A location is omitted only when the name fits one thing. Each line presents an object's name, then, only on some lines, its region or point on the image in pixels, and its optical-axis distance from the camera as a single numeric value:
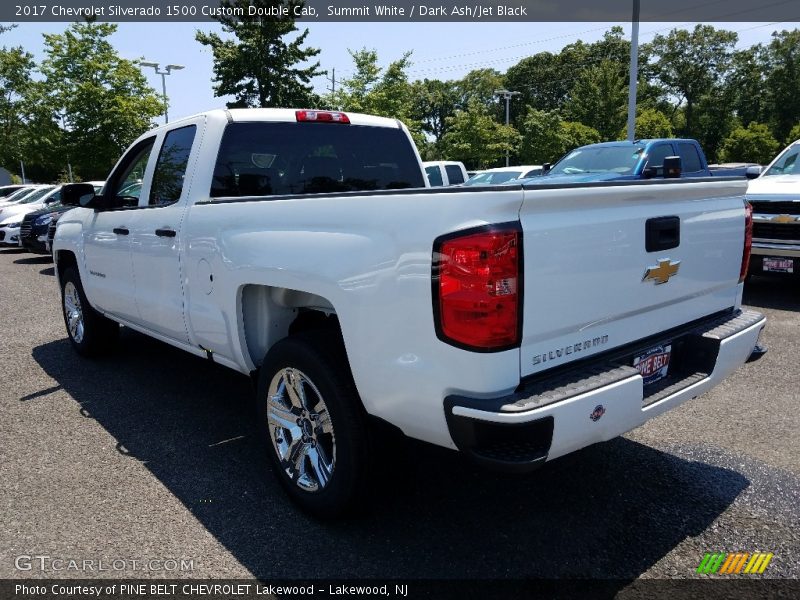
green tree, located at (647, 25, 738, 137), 61.41
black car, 13.27
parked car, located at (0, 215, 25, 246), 16.61
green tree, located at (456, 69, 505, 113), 76.94
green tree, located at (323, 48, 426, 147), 29.08
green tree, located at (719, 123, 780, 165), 47.00
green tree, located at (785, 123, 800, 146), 45.97
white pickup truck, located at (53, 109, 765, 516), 2.29
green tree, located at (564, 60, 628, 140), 45.72
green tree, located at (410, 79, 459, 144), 79.56
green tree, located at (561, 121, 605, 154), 44.88
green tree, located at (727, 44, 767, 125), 60.38
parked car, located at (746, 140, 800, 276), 7.71
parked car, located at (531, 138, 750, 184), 10.00
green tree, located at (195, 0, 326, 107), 30.61
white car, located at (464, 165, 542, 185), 17.78
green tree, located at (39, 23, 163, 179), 25.55
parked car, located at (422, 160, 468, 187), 16.10
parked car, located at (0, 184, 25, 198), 22.91
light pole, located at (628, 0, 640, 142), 19.83
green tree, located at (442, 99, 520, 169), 40.97
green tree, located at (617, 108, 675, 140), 47.33
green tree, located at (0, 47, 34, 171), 36.97
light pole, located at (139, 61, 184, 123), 28.25
